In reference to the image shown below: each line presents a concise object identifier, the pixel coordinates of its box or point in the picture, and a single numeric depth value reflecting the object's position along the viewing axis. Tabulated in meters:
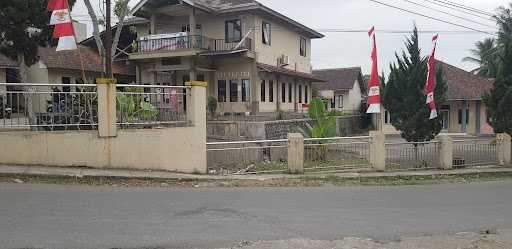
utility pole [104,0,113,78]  19.86
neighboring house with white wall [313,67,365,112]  49.50
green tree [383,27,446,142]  19.53
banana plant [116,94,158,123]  12.23
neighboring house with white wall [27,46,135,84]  28.20
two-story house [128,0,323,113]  29.28
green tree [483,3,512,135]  19.31
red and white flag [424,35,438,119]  18.38
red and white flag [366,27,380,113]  17.30
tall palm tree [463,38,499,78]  48.71
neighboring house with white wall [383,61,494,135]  37.31
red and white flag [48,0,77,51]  13.33
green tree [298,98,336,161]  18.94
